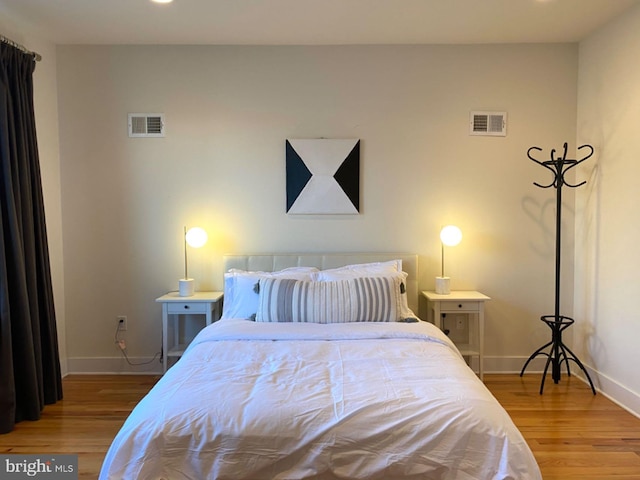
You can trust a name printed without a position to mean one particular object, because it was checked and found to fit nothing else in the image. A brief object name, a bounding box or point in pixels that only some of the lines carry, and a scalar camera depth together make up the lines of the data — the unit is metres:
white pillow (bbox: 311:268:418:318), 3.14
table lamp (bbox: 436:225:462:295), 3.43
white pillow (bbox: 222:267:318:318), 3.10
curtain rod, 2.81
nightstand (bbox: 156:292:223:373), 3.28
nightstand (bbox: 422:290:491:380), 3.33
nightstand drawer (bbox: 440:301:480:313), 3.34
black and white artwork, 3.54
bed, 1.64
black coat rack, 3.27
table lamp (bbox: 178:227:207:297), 3.40
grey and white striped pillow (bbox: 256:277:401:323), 2.90
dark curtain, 2.68
